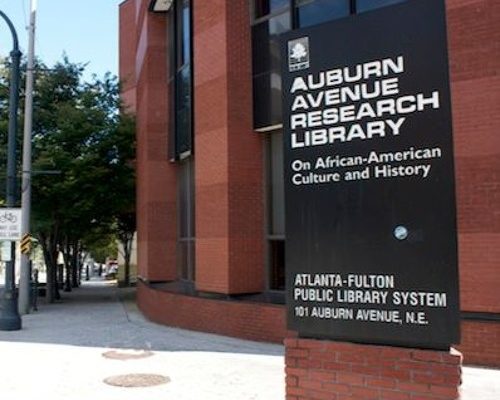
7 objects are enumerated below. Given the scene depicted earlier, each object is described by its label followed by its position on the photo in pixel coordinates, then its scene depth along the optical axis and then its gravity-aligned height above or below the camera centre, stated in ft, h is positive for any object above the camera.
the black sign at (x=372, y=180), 13.33 +1.29
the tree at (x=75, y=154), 70.64 +10.20
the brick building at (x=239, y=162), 29.45 +5.13
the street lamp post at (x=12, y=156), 50.57 +7.20
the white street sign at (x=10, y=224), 50.24 +1.62
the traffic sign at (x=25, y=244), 55.77 +0.02
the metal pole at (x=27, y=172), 58.34 +6.50
